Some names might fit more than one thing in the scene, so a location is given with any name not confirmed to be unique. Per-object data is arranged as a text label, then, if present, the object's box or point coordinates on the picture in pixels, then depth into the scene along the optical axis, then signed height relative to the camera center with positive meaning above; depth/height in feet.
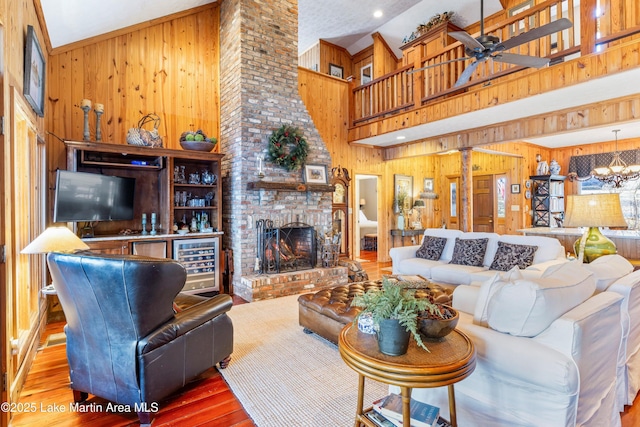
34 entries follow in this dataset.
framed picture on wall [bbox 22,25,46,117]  8.36 +3.82
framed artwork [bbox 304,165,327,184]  17.92 +2.14
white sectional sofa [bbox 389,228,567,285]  12.85 -2.02
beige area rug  6.86 -4.06
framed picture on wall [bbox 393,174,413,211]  26.63 +1.88
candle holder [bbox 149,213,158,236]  14.85 -0.44
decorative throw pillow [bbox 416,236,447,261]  16.34 -1.76
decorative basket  14.37 +3.34
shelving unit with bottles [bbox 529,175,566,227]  26.35 +0.85
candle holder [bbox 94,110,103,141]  13.75 +3.62
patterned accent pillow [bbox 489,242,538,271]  13.16 -1.78
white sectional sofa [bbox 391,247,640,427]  4.85 -2.17
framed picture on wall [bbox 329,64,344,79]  26.16 +11.25
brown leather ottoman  9.40 -2.74
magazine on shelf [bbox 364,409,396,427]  5.03 -3.17
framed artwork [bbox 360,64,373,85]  26.36 +11.04
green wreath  16.63 +3.34
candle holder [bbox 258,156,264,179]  16.33 +2.36
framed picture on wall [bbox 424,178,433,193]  29.55 +2.45
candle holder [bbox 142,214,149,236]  14.80 -0.47
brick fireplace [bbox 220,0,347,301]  16.21 +4.13
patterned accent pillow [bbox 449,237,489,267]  14.71 -1.78
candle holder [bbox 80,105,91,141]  13.39 +3.73
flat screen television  11.56 +0.66
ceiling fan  9.99 +5.28
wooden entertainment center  13.96 +0.44
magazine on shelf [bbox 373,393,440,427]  4.88 -3.02
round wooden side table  4.29 -2.00
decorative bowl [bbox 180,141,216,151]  15.51 +3.20
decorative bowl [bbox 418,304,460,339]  4.94 -1.69
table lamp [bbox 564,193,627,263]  9.36 -0.19
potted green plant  4.53 -1.41
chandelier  22.38 +2.69
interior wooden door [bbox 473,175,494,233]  28.32 +0.78
